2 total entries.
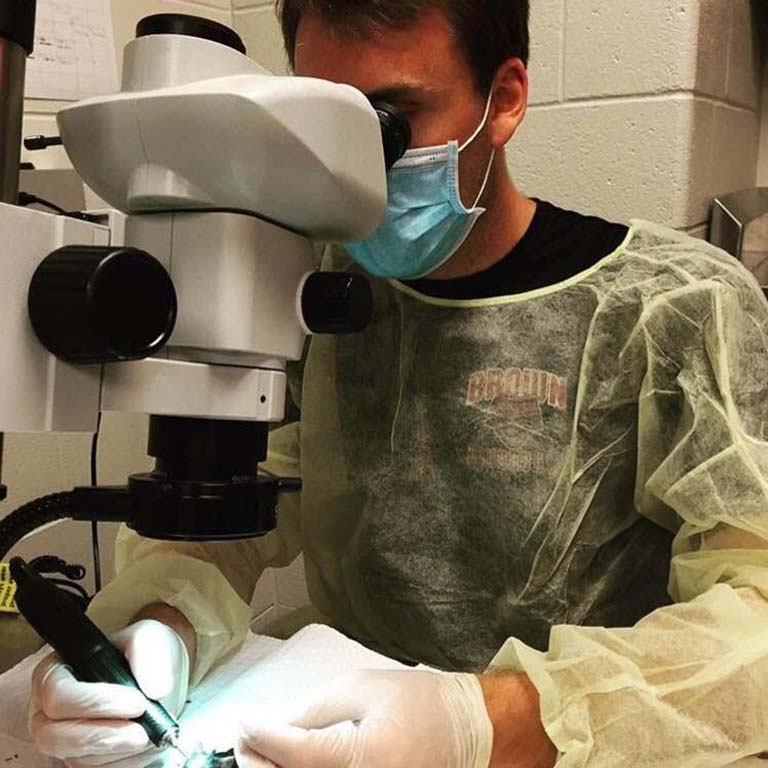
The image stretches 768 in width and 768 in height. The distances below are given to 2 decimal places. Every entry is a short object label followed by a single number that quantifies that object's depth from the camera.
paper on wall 1.35
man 0.80
